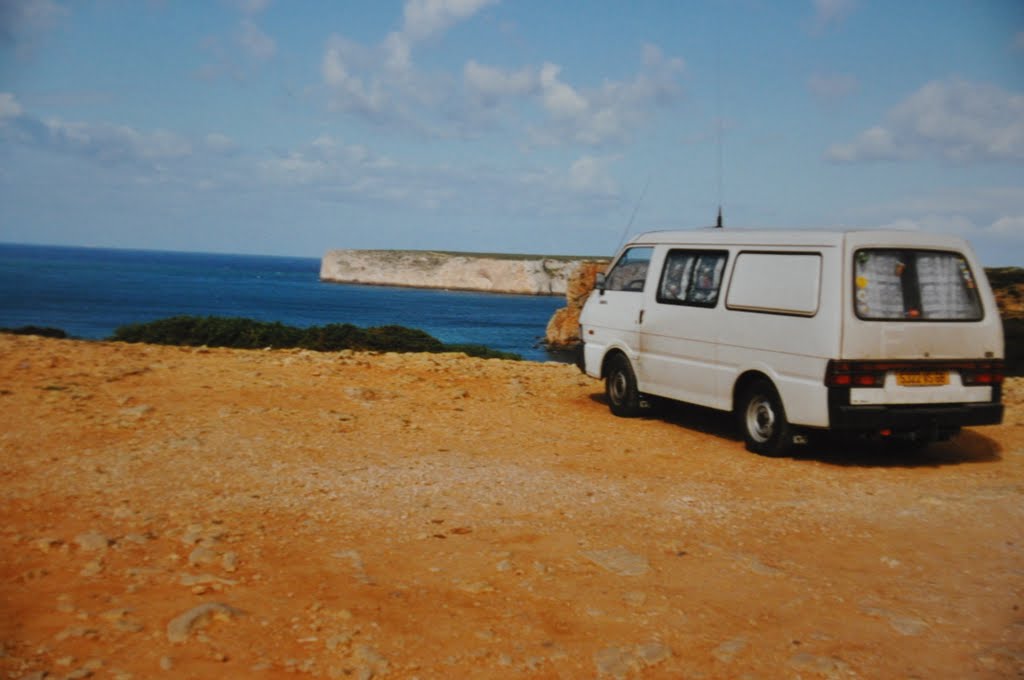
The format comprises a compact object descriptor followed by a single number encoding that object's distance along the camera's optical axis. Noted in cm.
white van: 850
